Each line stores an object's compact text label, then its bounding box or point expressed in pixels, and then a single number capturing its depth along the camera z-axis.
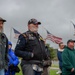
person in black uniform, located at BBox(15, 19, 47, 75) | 3.94
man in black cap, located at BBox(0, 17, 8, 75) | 3.83
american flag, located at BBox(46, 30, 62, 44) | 16.20
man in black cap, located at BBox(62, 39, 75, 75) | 5.26
